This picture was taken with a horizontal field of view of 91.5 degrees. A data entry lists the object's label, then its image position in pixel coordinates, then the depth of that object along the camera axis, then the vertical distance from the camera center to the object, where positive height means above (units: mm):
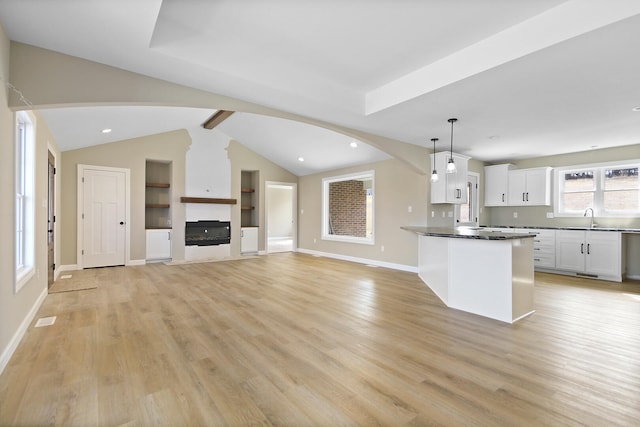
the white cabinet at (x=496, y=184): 7102 +659
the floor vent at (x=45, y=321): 3151 -1147
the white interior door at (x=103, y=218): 6285 -141
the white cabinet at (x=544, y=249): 6054 -706
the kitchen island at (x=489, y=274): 3338 -704
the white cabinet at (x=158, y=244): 7082 -753
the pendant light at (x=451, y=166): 4367 +653
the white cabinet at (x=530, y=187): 6520 +560
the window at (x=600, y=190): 5688 +455
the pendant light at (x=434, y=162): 4891 +960
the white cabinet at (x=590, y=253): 5348 -721
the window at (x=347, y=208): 8630 +127
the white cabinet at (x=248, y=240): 8473 -773
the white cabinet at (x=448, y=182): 5816 +590
